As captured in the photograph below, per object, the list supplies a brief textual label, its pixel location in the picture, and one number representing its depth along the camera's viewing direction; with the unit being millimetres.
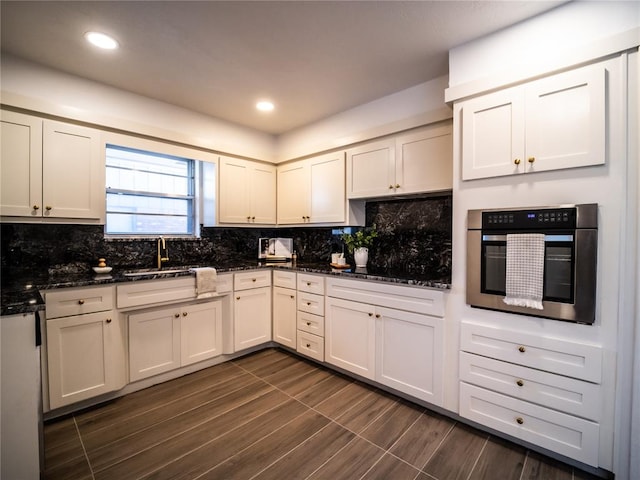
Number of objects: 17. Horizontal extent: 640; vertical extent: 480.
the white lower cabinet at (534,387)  1540
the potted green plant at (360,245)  2938
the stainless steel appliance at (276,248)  3626
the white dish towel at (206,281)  2627
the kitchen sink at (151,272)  2384
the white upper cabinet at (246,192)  3230
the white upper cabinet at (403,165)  2322
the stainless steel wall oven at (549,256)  1524
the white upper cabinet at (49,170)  2070
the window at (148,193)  2795
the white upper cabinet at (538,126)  1516
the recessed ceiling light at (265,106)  2887
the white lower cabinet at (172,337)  2389
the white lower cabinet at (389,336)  2090
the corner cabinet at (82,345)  1979
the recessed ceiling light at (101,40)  1901
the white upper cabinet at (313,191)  3057
